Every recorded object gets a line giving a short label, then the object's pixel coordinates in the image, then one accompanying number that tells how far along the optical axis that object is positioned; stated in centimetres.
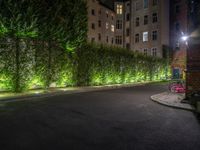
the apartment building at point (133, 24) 4494
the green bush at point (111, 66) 2164
